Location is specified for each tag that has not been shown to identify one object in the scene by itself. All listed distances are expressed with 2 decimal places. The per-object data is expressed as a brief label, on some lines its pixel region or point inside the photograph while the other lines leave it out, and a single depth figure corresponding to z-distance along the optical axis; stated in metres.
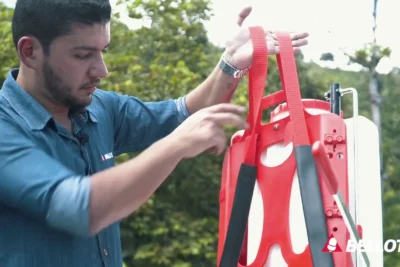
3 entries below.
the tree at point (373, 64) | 4.09
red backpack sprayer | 1.49
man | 1.41
